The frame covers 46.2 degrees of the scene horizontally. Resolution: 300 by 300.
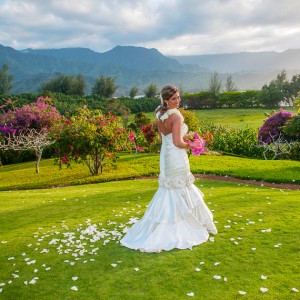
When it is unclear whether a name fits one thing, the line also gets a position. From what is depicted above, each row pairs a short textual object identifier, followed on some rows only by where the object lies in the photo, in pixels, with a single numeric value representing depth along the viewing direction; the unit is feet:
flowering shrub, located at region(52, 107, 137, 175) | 66.13
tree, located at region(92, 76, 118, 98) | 323.98
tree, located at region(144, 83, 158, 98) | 307.78
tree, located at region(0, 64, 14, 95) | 362.49
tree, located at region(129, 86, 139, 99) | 314.78
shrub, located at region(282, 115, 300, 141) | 67.41
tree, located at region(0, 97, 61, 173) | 90.33
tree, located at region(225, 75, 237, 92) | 346.95
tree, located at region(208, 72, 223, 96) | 278.40
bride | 24.84
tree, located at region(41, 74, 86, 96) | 309.22
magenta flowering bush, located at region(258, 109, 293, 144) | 92.89
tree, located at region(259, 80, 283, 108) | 233.55
